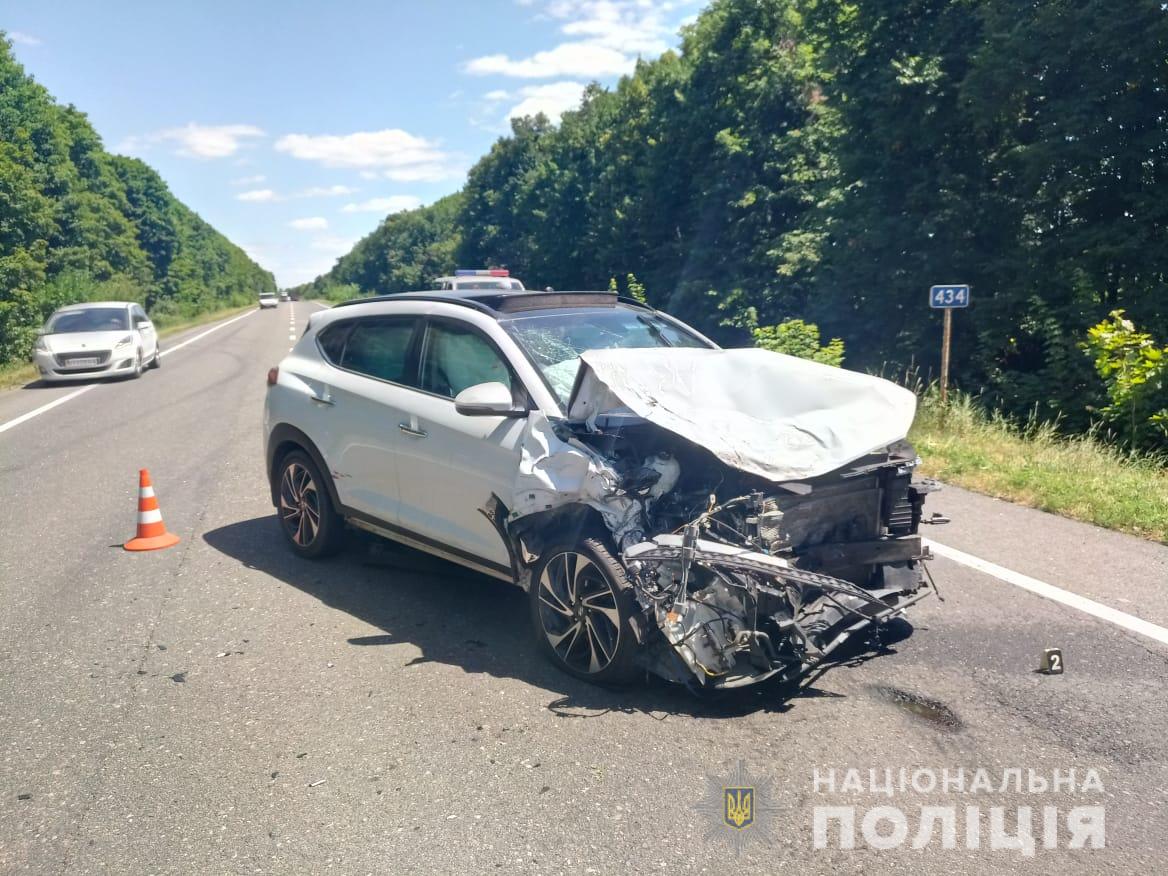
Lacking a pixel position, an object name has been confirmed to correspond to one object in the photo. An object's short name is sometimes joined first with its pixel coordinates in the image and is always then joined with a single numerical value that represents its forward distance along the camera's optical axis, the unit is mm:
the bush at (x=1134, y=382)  10641
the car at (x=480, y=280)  22250
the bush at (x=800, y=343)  13273
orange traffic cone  6801
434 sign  11375
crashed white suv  3965
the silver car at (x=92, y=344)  18438
